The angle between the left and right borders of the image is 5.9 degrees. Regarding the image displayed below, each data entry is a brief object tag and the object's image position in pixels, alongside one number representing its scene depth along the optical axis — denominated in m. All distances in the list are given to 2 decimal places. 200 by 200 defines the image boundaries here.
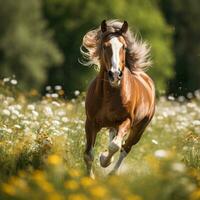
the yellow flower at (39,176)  14.38
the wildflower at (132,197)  13.95
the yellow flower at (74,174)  15.63
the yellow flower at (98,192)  13.69
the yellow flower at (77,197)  13.57
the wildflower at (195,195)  15.17
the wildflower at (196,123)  29.07
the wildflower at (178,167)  14.79
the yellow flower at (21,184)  13.95
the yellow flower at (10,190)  13.95
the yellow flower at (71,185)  14.28
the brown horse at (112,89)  22.48
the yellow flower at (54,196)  13.34
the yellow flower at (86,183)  14.52
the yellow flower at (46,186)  13.77
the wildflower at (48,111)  27.64
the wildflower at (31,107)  28.19
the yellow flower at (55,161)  14.47
